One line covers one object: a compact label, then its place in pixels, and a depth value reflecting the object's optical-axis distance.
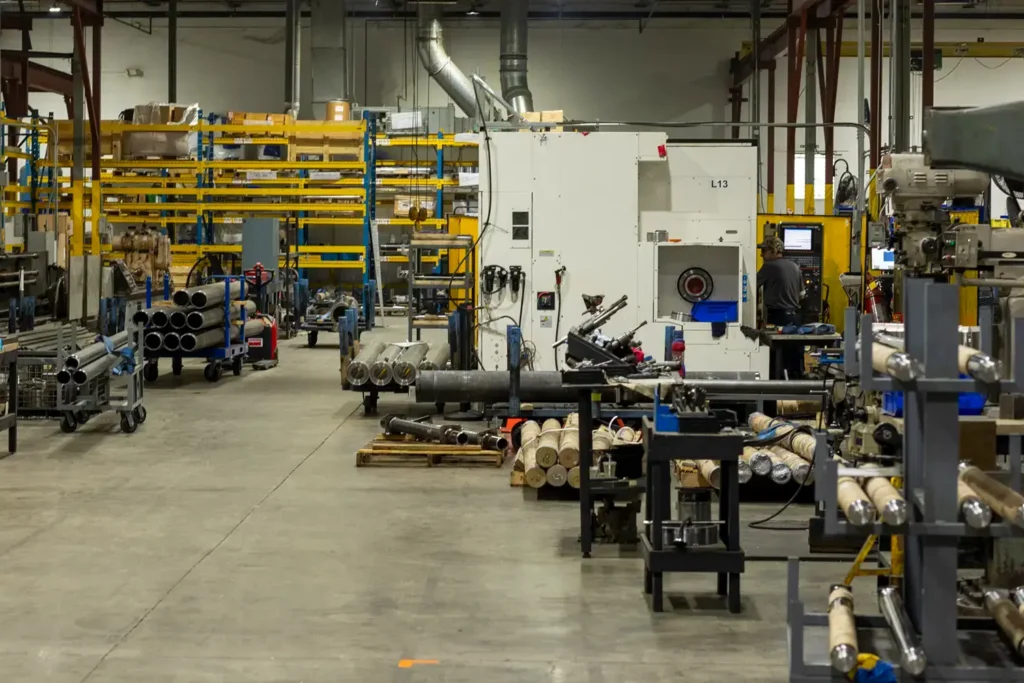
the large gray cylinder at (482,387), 8.67
